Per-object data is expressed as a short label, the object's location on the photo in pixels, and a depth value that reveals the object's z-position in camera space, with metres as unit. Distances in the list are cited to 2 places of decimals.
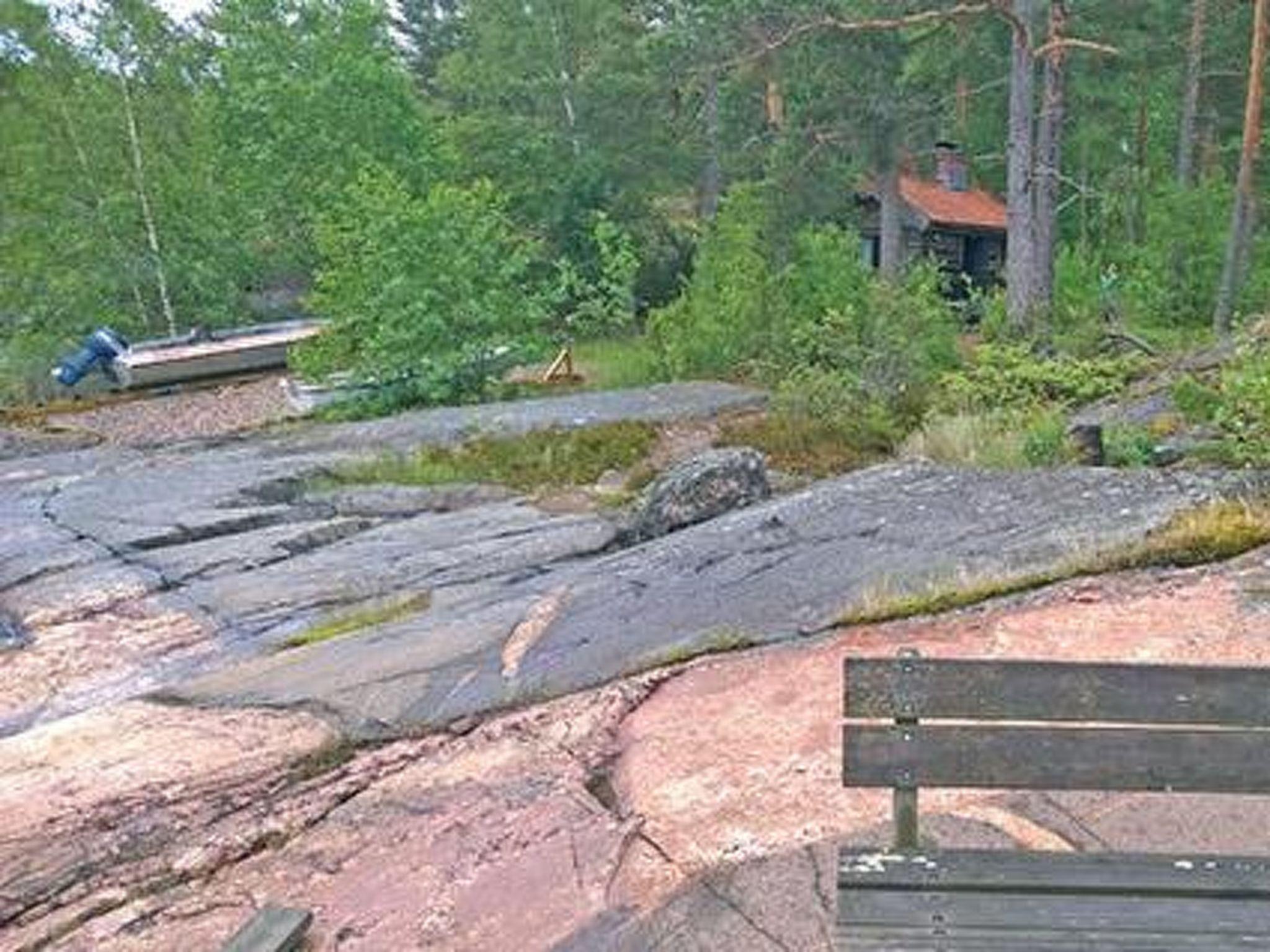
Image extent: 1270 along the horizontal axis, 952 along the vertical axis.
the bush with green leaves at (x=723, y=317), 17.53
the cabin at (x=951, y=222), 33.81
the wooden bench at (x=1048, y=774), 2.54
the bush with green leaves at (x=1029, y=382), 12.47
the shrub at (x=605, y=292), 20.92
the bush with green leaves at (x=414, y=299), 17.23
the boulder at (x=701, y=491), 8.76
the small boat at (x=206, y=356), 21.95
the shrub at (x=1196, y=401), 9.43
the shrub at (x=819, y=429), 11.68
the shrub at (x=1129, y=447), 8.52
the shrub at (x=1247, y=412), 7.56
